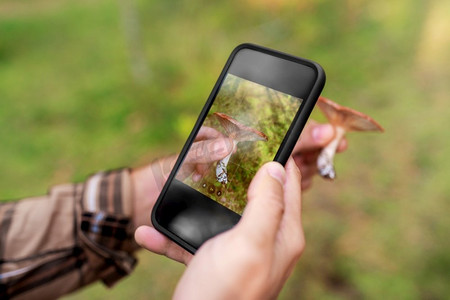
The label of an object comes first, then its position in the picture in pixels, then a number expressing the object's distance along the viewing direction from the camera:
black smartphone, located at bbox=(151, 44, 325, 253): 0.39
